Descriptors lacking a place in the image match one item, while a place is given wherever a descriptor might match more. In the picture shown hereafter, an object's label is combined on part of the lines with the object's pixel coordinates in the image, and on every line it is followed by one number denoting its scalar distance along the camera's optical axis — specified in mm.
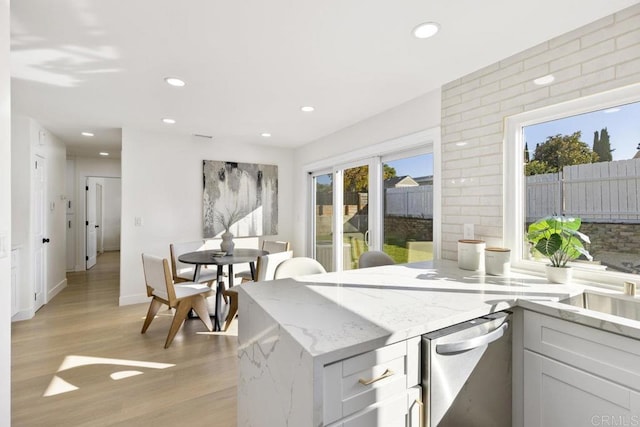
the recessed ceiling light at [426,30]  1749
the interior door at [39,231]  3768
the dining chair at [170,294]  2867
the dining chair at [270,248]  4057
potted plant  1699
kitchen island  911
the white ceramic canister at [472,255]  2037
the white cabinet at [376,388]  895
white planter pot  1682
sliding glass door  2959
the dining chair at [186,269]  3754
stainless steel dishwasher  1089
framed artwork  4594
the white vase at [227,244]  3648
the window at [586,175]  1641
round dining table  3182
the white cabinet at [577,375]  1095
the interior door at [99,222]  7950
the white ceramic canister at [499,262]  1888
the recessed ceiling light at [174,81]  2463
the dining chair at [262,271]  3078
